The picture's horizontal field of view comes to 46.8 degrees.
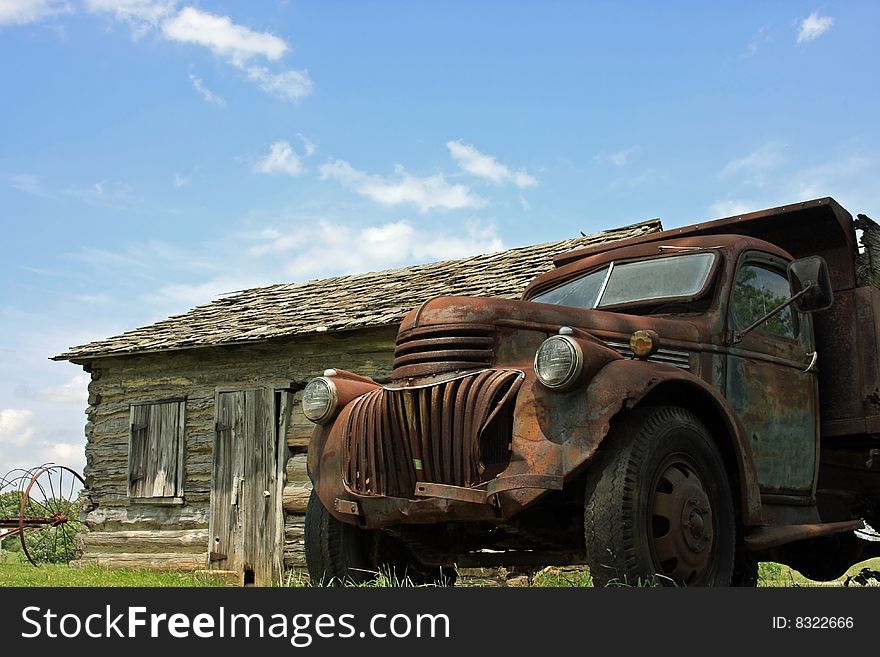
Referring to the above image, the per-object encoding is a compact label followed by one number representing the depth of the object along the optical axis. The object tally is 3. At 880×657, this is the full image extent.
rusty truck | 4.96
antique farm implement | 16.97
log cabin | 13.02
